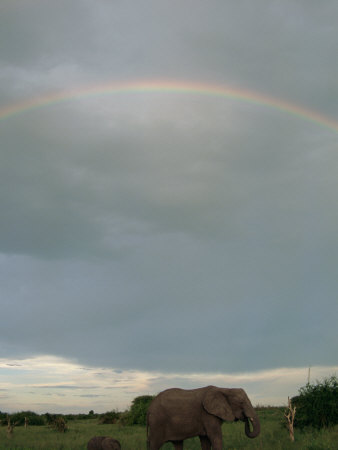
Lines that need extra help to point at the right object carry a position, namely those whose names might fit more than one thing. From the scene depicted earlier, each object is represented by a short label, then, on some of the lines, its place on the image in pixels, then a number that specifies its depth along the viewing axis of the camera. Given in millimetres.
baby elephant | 20672
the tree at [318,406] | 27062
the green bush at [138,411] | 42125
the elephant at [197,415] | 16312
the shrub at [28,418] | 56809
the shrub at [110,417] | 51697
